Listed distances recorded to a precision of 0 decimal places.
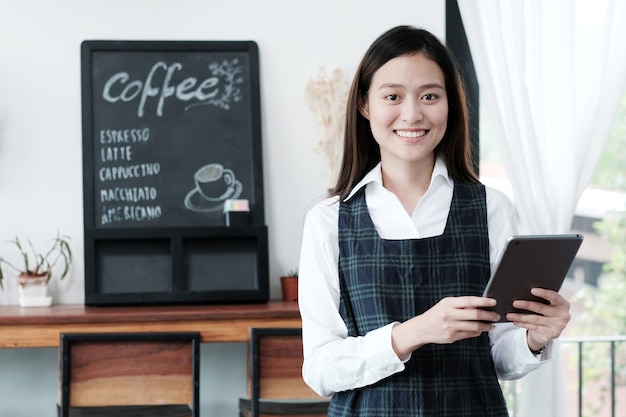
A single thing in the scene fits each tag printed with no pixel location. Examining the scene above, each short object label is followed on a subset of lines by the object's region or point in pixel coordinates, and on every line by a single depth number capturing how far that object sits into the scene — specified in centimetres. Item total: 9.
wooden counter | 313
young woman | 153
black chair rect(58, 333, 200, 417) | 306
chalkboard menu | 355
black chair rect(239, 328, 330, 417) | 311
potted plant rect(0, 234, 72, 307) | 347
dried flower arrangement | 363
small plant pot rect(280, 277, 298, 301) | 355
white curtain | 348
